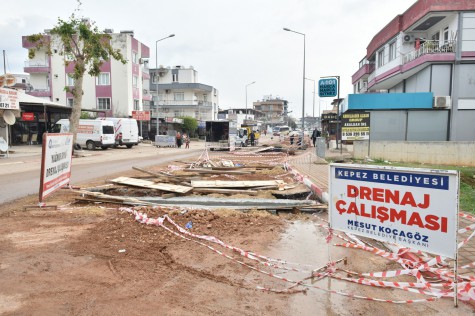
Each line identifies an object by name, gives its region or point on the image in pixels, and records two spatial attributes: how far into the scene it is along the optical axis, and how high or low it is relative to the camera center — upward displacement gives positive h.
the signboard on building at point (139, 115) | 46.03 +1.78
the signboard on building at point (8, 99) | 21.91 +1.81
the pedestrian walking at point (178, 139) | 37.22 -1.08
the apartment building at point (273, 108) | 142.55 +9.49
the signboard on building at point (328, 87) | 14.99 +1.78
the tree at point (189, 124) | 59.15 +0.85
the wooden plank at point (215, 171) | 13.10 -1.55
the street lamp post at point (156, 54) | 44.95 +9.40
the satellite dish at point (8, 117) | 22.50 +0.71
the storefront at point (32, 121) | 32.62 +0.71
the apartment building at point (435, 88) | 22.22 +2.83
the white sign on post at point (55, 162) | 7.54 -0.77
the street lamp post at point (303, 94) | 35.53 +3.82
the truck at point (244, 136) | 37.12 -0.84
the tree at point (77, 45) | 23.50 +5.59
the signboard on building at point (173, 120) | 54.99 +1.41
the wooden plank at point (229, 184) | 9.71 -1.51
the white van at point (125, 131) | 33.66 -0.21
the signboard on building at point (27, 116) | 32.72 +1.12
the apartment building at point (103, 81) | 47.00 +6.31
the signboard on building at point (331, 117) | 41.14 +1.55
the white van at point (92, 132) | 30.30 -0.29
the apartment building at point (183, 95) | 69.75 +6.73
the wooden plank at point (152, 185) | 8.80 -1.44
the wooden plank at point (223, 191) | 9.23 -1.59
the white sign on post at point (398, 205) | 3.60 -0.82
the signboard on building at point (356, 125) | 19.16 +0.26
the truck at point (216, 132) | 32.97 -0.25
